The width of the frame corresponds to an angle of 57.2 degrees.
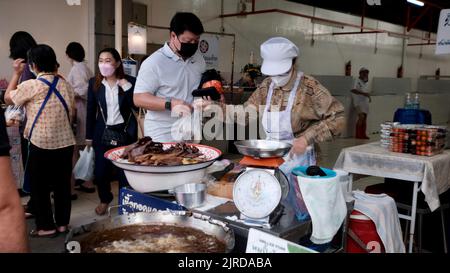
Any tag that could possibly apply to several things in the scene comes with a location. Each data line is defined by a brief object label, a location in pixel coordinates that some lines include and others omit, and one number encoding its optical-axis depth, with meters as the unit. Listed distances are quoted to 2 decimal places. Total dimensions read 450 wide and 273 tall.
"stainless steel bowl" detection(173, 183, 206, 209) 1.68
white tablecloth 3.20
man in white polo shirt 2.39
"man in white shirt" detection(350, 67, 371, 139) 10.09
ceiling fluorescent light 9.34
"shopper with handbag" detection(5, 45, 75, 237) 3.39
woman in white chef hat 2.29
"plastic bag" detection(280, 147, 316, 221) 1.57
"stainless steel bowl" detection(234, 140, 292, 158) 1.56
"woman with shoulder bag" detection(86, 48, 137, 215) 3.87
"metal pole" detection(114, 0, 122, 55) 5.67
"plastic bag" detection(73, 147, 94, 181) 4.07
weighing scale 1.48
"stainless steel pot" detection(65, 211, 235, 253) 1.38
